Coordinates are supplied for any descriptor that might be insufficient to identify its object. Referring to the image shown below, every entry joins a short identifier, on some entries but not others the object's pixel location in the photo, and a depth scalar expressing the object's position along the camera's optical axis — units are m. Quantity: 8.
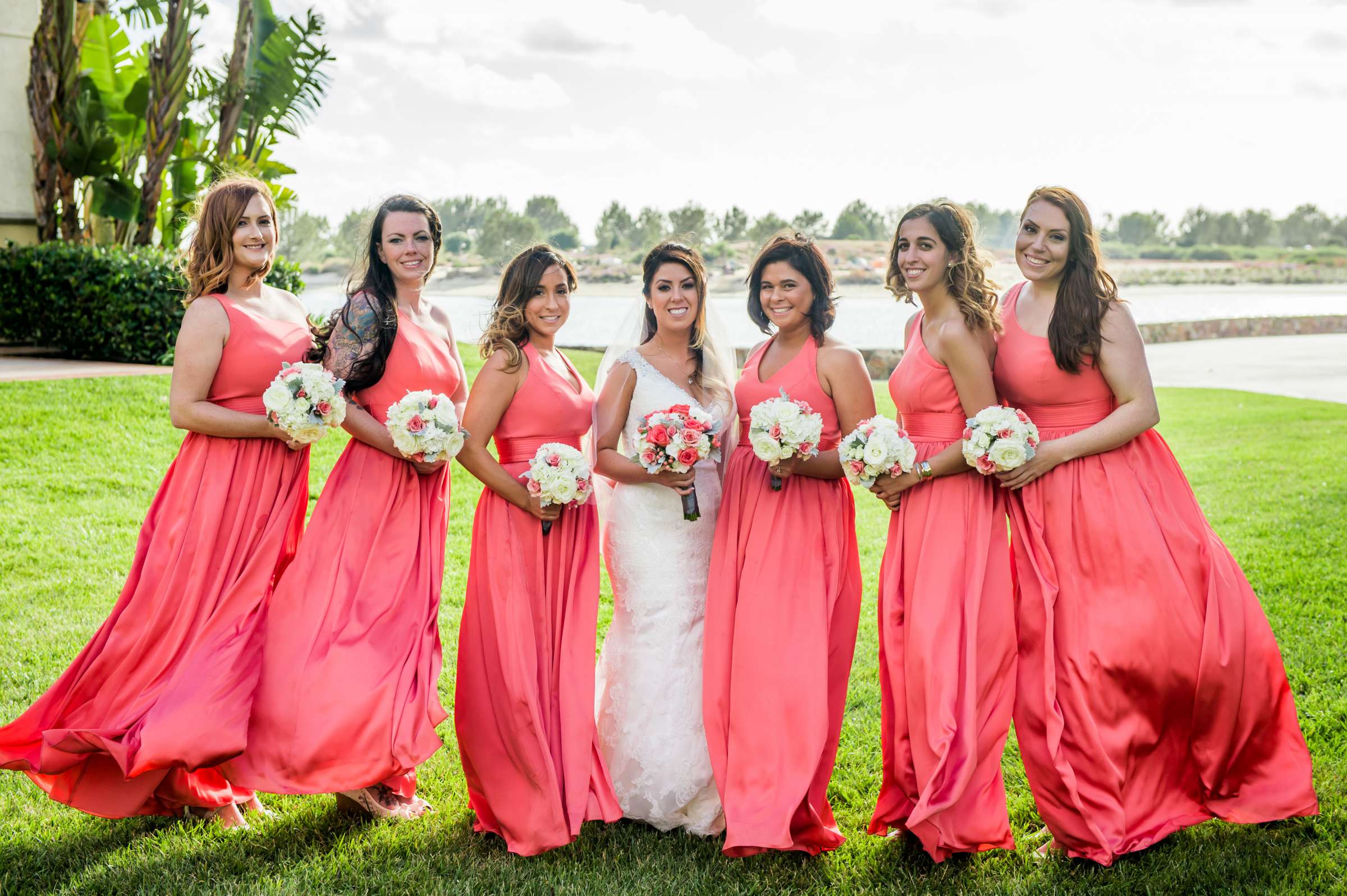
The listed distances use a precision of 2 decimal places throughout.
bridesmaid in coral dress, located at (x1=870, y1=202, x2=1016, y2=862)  4.43
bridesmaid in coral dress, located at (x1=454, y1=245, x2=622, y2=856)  4.68
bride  4.89
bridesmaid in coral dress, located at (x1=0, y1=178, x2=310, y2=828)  4.43
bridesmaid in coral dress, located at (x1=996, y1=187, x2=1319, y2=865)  4.51
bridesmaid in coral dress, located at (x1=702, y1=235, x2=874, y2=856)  4.61
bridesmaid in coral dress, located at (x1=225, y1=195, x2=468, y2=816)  4.46
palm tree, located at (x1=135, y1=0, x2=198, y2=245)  14.86
